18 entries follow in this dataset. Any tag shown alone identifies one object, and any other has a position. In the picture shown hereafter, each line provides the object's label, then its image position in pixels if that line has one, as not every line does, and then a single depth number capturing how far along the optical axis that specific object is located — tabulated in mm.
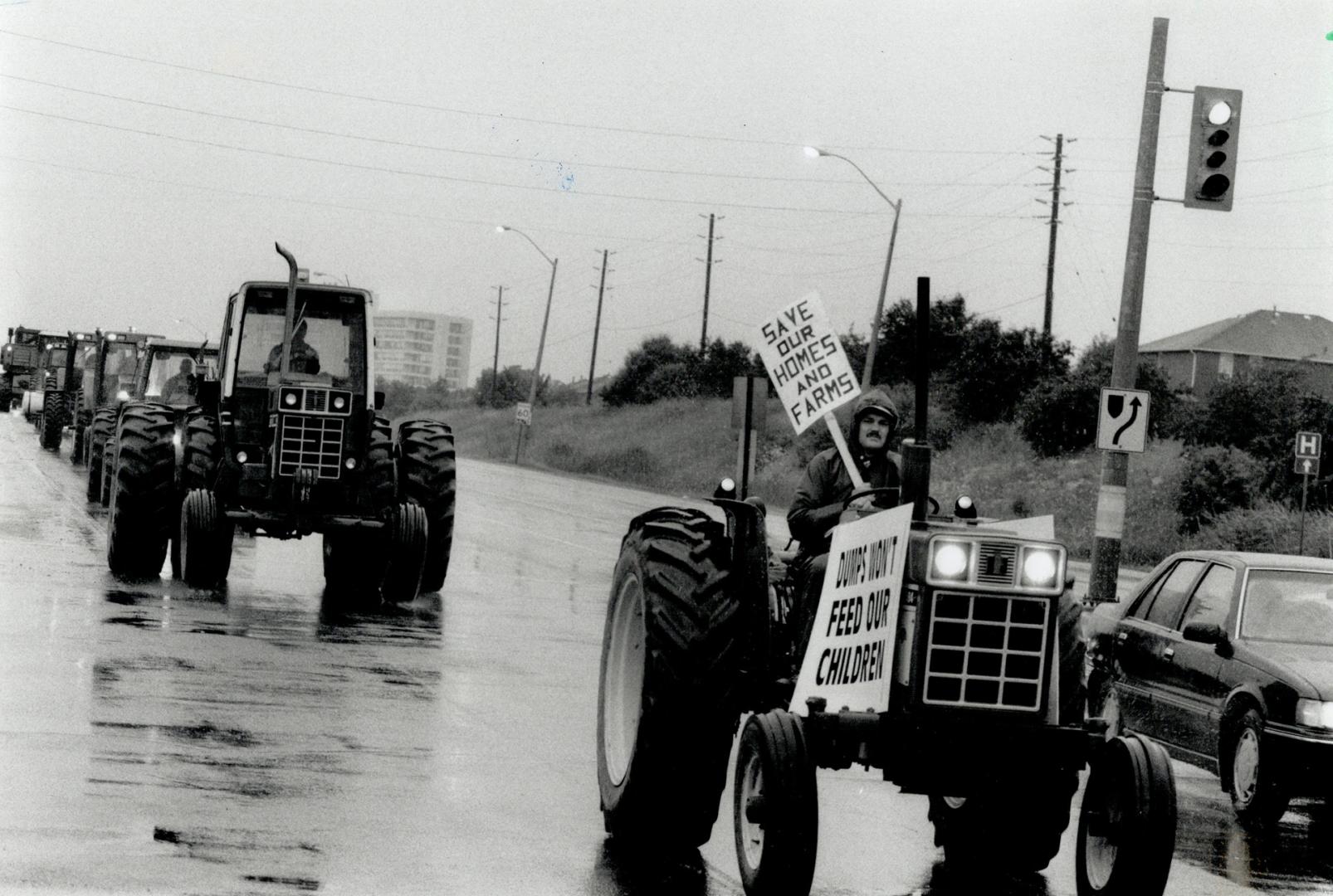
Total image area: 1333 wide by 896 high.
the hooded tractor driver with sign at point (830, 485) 7254
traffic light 18734
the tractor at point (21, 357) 62500
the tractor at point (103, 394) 25906
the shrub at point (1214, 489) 40469
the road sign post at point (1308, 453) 30734
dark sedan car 9195
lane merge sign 19172
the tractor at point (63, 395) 44156
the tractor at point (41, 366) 56156
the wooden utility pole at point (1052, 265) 58969
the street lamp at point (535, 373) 74012
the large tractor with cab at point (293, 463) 16594
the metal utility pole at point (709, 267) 82188
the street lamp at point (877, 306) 38144
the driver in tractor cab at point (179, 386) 25781
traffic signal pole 19641
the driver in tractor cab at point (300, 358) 17250
